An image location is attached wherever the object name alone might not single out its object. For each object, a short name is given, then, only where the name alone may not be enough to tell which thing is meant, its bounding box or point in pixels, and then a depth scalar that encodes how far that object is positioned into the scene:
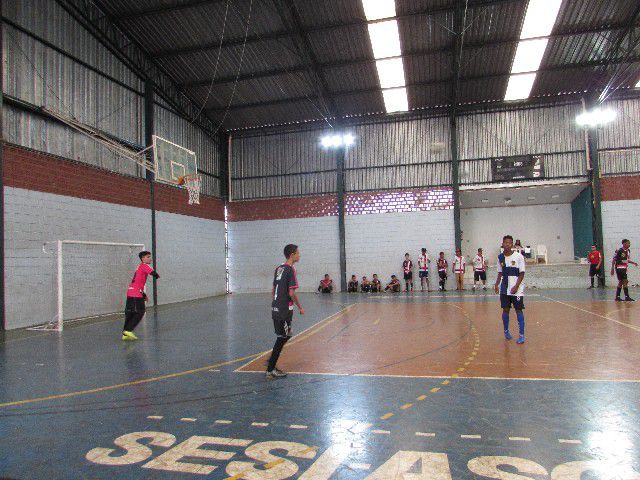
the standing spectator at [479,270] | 21.41
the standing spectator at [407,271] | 22.52
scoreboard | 22.30
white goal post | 11.75
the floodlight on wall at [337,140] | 23.64
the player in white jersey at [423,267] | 22.30
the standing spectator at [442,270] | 22.06
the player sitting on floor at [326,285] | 23.48
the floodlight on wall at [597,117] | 21.36
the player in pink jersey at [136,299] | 9.88
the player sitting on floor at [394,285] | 22.97
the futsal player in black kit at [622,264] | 13.96
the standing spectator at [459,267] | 22.02
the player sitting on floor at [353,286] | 23.48
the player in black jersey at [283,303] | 6.25
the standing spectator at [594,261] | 20.08
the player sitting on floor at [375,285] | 23.14
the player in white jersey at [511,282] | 8.32
